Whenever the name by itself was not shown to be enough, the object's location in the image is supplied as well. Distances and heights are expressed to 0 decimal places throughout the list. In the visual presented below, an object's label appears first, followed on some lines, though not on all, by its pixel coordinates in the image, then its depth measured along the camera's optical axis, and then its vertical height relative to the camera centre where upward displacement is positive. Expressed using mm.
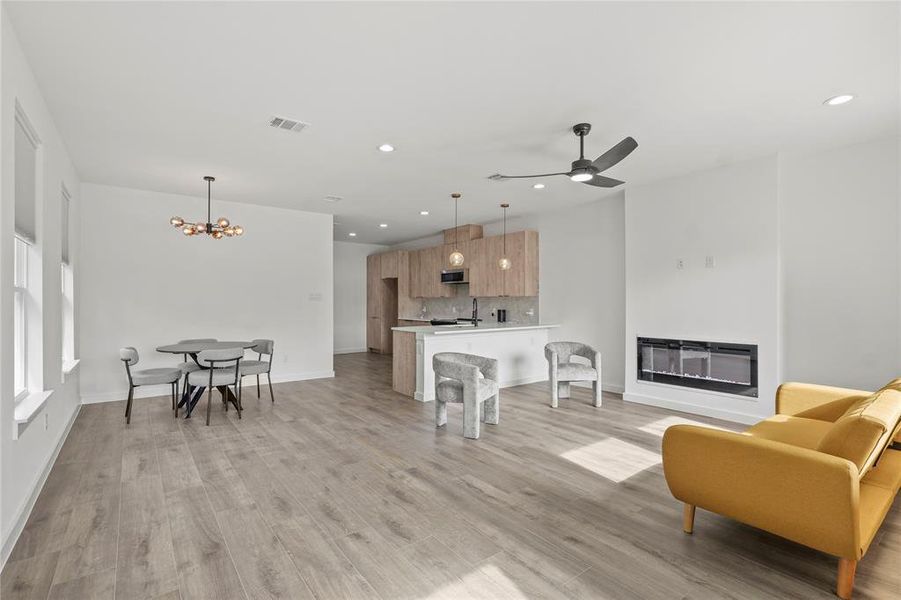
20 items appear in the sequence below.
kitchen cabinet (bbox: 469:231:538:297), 7570 +615
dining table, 4922 -708
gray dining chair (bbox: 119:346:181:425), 4801 -857
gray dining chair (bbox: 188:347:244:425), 4668 -816
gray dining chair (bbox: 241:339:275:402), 5398 -818
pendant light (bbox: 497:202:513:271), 7084 +630
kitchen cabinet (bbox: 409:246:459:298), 9281 +643
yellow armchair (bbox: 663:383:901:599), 1889 -900
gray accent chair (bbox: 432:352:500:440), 4234 -911
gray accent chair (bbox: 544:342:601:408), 5484 -895
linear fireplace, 4754 -783
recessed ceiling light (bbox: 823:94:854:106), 3243 +1549
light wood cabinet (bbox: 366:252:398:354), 10992 -110
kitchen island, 5793 -724
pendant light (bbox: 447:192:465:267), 6672 +655
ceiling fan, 3418 +1171
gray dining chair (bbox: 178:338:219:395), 5454 -851
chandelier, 5044 +906
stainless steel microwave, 8789 +517
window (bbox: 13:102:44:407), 2961 +135
